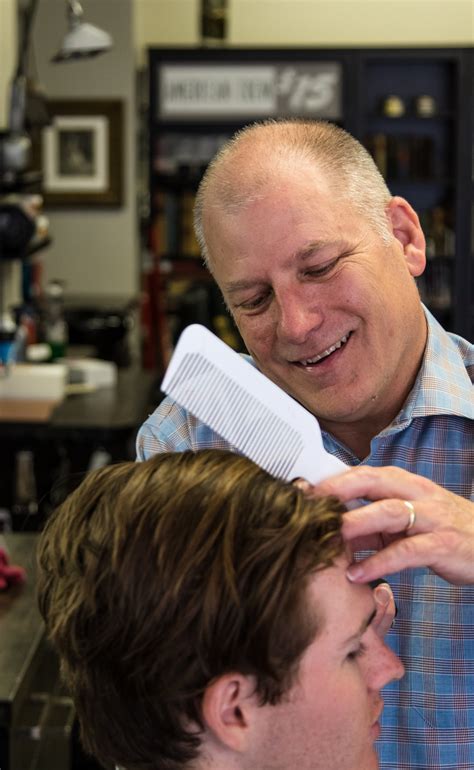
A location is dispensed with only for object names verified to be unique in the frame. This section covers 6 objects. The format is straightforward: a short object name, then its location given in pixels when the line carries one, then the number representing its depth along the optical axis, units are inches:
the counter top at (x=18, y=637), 87.8
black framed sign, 330.3
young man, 48.6
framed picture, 321.1
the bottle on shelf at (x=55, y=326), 215.3
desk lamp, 211.6
